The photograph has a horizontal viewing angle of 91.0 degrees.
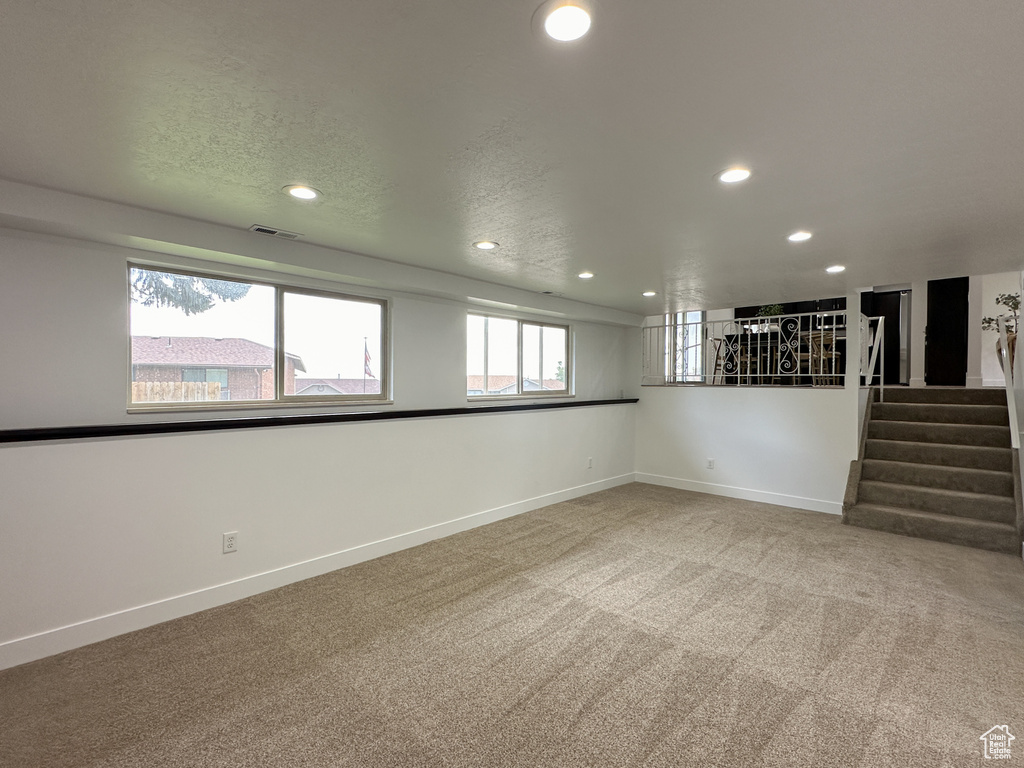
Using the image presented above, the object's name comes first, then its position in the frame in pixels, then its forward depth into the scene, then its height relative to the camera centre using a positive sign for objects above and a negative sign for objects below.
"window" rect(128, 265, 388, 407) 2.96 +0.23
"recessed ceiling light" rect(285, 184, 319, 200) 2.27 +0.85
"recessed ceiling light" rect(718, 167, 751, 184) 2.05 +0.85
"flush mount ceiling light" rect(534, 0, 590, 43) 1.16 +0.86
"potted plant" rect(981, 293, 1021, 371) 5.11 +0.78
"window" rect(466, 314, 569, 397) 4.91 +0.21
